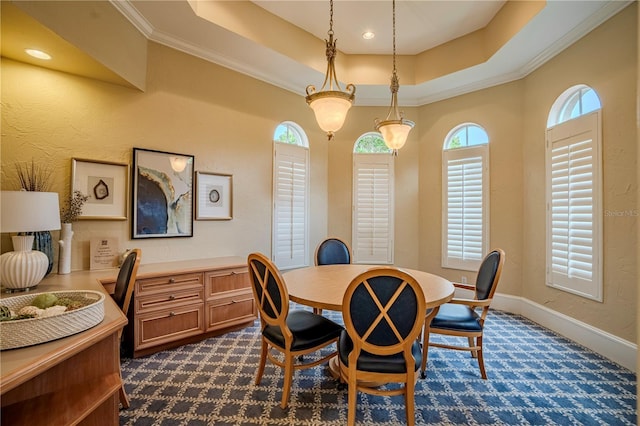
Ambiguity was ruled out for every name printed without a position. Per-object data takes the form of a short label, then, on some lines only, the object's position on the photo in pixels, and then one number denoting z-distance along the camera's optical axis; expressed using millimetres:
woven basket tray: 1086
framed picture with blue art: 3057
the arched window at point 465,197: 4242
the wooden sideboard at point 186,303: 2664
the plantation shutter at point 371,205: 4848
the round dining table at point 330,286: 1933
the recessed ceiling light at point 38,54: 2342
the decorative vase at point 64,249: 2588
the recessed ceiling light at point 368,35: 3814
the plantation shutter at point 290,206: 4203
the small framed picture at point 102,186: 2754
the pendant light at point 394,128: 2707
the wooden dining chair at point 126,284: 2001
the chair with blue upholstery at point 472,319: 2322
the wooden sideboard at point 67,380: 1020
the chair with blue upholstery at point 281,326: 2002
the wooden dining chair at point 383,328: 1652
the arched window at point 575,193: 2875
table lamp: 1946
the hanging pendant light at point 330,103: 2314
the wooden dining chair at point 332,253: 3475
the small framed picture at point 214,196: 3492
